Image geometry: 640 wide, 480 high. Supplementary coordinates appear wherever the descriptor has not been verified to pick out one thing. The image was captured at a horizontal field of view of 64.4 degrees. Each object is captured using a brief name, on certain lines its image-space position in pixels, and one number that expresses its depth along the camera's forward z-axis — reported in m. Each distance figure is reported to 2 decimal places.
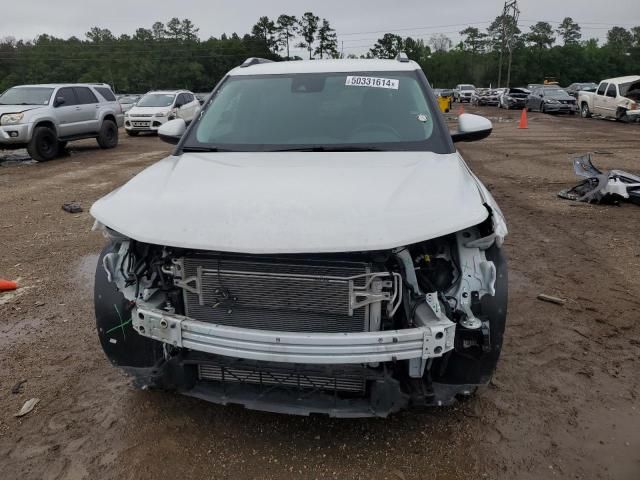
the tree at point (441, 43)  101.06
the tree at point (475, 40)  95.62
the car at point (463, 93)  44.31
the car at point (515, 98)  32.56
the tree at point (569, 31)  99.94
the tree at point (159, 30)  99.74
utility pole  58.25
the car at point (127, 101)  27.96
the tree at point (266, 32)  80.94
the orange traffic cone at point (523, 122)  20.61
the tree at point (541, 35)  84.78
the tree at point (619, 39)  86.44
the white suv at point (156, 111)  18.00
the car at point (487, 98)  37.13
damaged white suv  2.19
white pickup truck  20.63
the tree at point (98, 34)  107.26
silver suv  11.97
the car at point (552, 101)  26.96
